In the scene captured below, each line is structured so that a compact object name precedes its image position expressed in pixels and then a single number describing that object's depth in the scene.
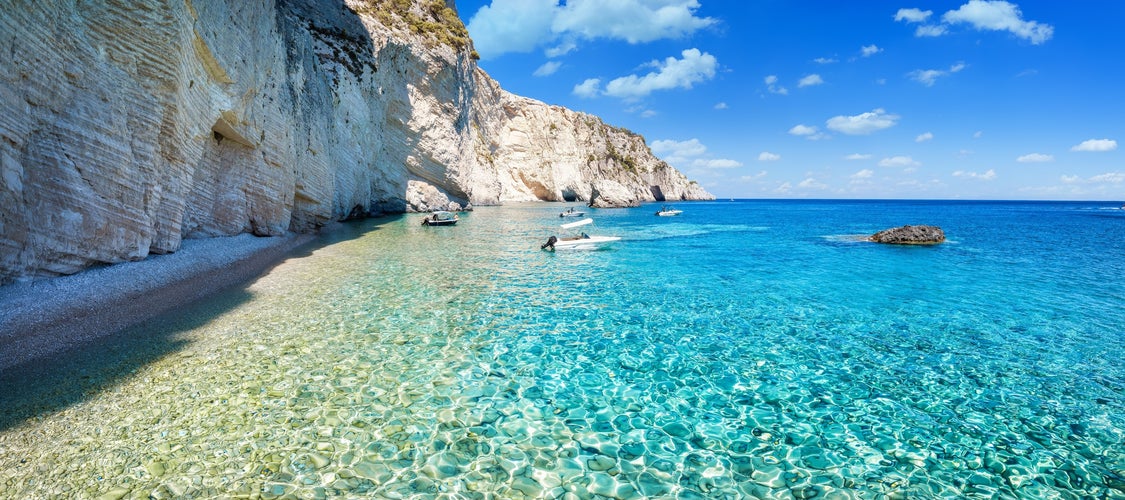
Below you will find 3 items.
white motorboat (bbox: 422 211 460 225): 32.91
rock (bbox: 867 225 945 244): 26.27
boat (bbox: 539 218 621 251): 22.22
